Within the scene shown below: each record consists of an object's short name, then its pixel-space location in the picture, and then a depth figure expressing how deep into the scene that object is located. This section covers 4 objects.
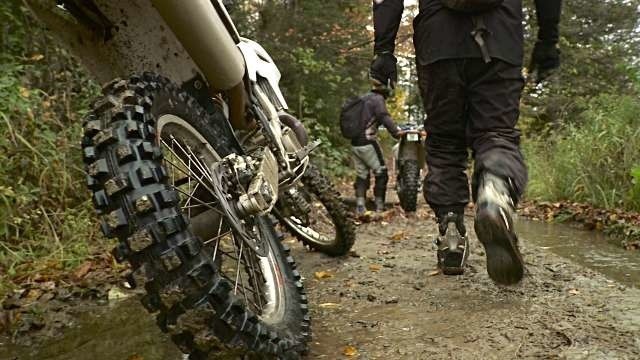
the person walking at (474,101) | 1.97
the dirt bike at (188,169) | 1.33
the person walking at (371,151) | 7.07
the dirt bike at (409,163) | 6.34
